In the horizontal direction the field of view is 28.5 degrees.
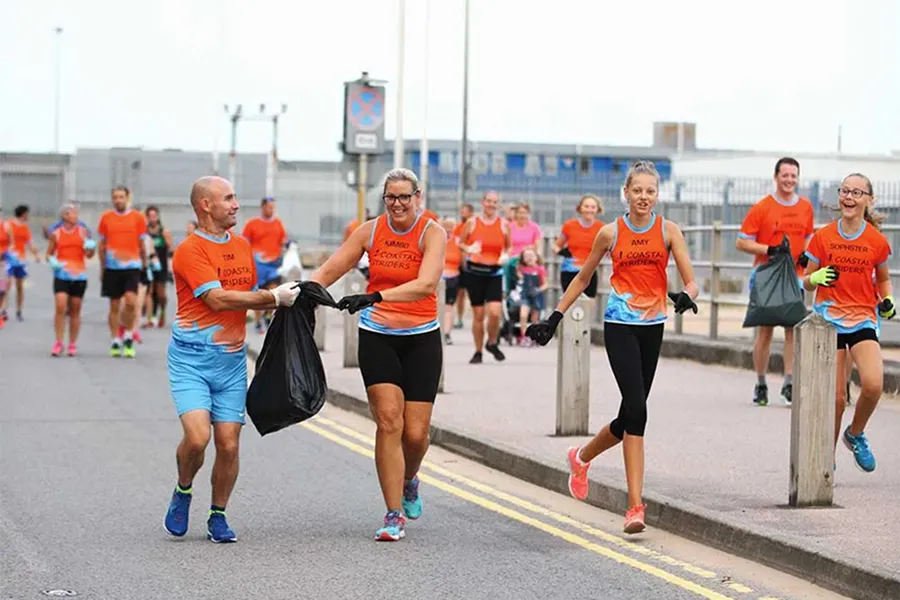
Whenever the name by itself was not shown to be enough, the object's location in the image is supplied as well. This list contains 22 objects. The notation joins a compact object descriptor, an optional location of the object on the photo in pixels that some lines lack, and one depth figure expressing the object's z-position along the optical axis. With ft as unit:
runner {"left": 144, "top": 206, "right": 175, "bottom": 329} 89.56
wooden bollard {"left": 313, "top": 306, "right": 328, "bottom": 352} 71.87
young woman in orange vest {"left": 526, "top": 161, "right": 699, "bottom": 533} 30.40
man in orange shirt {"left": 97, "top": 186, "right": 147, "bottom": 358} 67.56
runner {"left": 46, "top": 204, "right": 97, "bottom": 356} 68.95
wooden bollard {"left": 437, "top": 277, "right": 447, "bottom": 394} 57.36
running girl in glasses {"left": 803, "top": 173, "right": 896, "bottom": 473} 34.17
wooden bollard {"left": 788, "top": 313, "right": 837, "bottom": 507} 30.48
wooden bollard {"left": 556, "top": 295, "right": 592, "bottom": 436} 40.86
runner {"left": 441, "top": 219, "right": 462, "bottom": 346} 78.59
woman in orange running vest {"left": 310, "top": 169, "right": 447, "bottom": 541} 29.32
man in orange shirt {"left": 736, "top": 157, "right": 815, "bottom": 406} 47.26
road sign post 93.25
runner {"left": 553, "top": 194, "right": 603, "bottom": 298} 61.87
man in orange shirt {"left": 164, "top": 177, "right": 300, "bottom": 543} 28.14
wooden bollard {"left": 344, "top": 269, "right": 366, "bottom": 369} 61.82
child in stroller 79.36
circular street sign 93.40
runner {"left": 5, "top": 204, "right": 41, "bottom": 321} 96.89
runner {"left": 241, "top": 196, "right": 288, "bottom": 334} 79.20
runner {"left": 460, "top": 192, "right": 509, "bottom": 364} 64.08
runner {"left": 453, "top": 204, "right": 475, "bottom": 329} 83.20
